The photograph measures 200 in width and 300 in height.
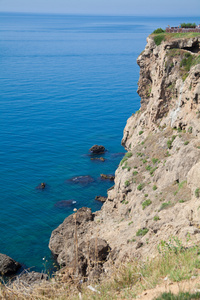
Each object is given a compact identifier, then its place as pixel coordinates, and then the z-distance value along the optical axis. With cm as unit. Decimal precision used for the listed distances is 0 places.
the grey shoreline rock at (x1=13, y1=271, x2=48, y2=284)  2876
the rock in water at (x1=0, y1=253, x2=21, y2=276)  3222
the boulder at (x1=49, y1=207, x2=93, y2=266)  3323
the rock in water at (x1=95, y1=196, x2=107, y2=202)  4616
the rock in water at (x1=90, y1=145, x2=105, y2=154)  6238
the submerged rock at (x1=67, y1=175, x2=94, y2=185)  5172
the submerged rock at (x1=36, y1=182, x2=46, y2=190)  5034
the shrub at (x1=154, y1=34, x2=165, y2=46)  4214
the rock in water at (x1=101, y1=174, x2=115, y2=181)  5256
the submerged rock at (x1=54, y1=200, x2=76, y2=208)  4553
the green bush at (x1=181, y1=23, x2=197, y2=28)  4625
